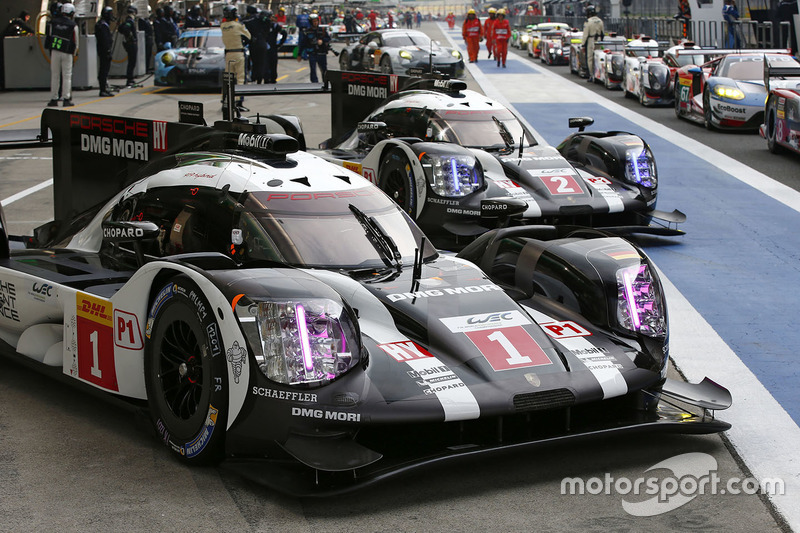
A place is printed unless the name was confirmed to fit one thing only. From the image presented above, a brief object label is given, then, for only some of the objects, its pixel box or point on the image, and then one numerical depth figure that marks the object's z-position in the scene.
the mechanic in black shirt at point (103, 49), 26.81
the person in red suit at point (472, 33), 41.84
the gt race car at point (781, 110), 15.49
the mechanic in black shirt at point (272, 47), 29.75
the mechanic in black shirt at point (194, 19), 40.03
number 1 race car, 4.70
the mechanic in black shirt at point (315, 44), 30.36
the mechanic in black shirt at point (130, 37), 29.66
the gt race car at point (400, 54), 29.22
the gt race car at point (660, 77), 24.14
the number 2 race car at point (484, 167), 10.06
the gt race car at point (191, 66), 27.47
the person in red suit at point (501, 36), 38.53
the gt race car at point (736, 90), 19.12
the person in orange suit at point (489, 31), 42.71
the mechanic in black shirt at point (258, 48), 29.34
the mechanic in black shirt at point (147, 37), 35.03
